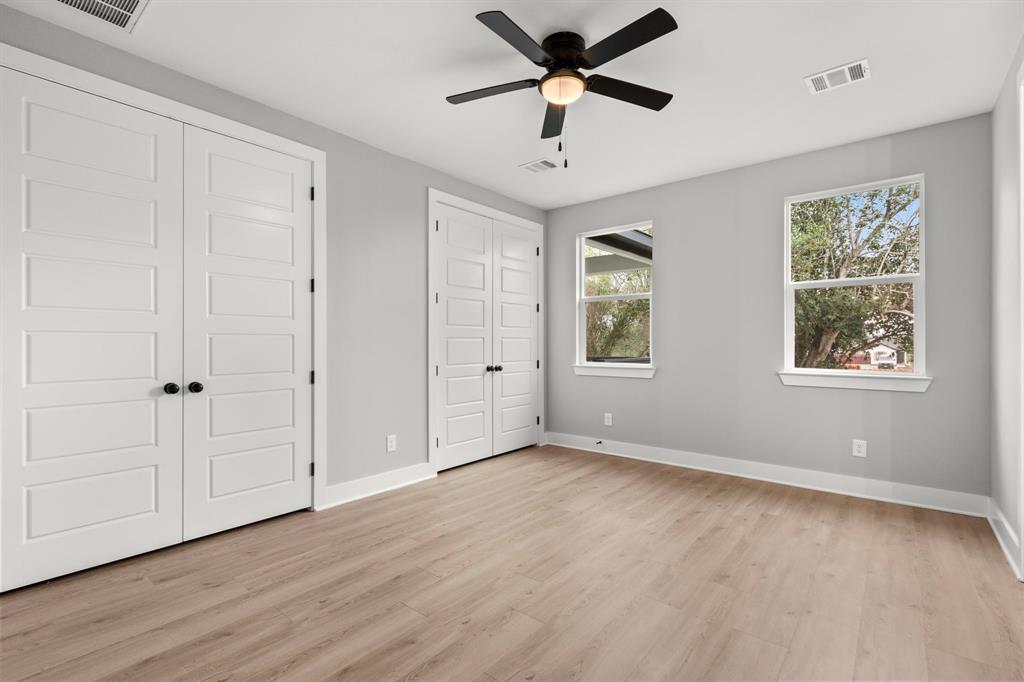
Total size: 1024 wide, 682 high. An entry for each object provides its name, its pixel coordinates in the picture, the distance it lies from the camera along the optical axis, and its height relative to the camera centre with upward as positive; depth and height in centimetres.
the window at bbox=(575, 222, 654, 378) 519 +43
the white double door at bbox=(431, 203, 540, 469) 465 +4
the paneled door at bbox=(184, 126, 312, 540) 301 +5
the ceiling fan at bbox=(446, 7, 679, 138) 218 +136
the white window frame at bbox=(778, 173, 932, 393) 365 -7
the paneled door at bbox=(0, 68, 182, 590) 240 +6
